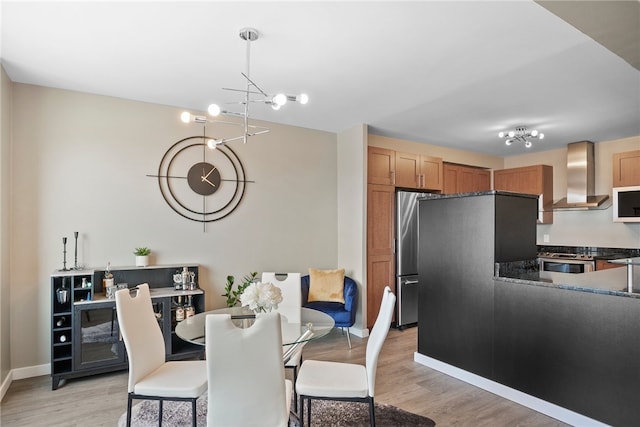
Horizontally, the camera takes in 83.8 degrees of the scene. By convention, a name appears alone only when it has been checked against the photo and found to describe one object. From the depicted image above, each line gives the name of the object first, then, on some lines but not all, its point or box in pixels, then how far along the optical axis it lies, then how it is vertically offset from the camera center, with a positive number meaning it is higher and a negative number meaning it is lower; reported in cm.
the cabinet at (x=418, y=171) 493 +67
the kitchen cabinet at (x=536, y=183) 564 +57
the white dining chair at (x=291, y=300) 271 -73
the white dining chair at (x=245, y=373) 166 -73
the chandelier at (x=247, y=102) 220 +76
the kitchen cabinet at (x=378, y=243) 457 -34
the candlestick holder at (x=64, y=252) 325 -31
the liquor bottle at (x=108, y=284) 321 -61
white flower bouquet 223 -49
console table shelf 301 -94
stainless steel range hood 520 +57
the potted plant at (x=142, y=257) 348 -38
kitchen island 231 -79
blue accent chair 396 -101
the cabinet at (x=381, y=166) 465 +69
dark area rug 246 -142
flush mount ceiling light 459 +109
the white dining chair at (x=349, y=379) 201 -96
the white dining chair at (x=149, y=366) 203 -94
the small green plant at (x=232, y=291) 394 -82
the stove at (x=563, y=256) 501 -57
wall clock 378 +42
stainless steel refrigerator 474 -59
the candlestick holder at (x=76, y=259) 326 -38
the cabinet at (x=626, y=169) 479 +67
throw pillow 426 -82
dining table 219 -74
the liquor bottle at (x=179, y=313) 347 -93
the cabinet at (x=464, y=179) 571 +66
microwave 467 +18
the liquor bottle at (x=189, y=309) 350 -90
